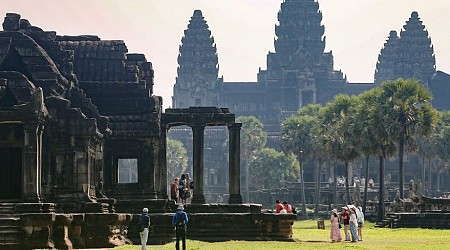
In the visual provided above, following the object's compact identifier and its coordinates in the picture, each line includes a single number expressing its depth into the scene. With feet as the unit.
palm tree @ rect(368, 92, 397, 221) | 231.09
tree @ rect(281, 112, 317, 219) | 335.47
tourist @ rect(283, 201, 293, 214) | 164.37
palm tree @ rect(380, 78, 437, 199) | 229.45
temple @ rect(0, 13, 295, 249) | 115.75
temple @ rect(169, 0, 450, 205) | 599.16
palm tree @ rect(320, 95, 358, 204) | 255.50
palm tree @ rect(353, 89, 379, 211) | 236.63
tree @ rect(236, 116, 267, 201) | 437.99
